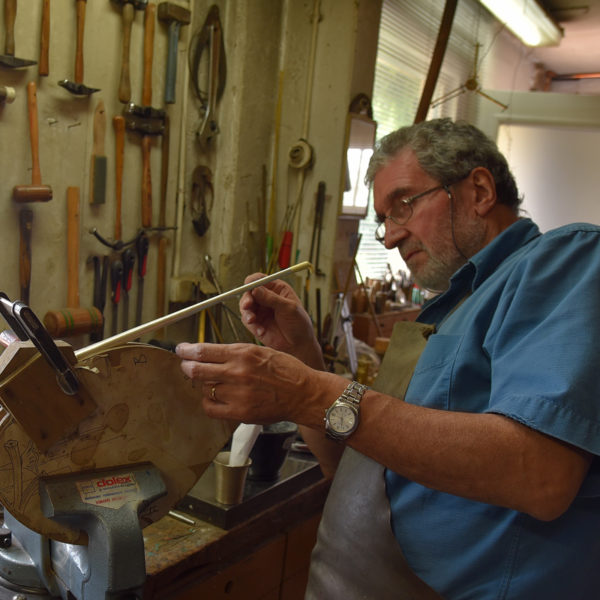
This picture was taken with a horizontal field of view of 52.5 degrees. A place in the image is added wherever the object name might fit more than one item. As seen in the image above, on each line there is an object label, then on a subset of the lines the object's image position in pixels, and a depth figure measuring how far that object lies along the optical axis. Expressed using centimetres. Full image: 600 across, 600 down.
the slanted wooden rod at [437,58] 314
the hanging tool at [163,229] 233
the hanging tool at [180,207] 239
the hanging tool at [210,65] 240
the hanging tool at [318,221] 284
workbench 147
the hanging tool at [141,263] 226
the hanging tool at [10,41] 171
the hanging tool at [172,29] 219
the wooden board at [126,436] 97
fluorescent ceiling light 386
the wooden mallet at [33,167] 182
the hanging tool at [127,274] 222
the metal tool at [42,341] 92
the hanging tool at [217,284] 260
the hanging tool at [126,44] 206
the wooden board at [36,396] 93
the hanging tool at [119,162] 210
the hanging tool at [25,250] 187
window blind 395
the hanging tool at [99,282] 214
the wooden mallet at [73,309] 193
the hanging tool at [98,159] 204
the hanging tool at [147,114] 215
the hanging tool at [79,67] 190
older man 91
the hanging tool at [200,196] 253
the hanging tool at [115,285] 216
